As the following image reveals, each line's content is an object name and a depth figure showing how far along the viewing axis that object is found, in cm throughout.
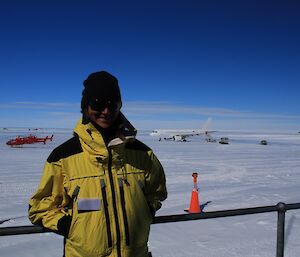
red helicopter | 3309
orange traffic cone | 803
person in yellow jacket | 203
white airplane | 5715
